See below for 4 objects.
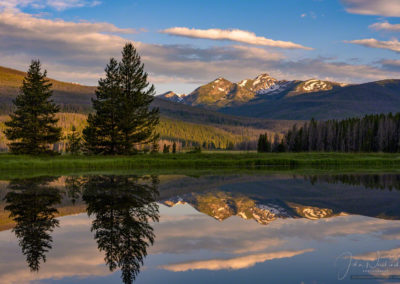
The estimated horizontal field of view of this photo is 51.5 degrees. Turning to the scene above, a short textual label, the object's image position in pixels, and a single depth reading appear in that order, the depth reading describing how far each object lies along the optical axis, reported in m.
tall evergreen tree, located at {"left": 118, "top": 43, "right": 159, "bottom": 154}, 57.41
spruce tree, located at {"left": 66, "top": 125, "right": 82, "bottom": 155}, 97.97
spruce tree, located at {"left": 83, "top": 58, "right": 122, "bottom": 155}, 56.09
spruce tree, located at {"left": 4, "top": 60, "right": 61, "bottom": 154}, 54.97
